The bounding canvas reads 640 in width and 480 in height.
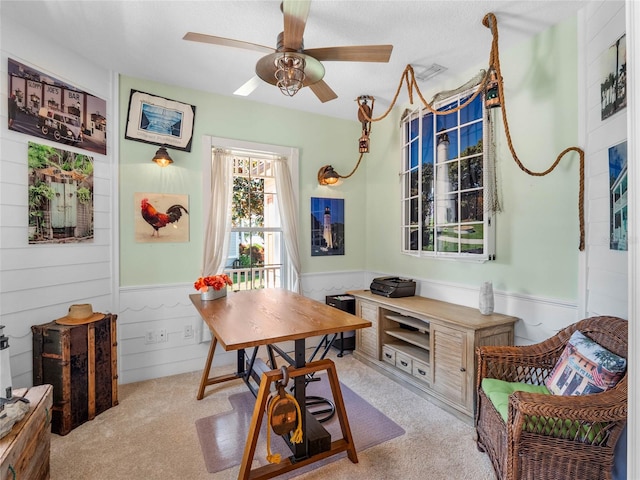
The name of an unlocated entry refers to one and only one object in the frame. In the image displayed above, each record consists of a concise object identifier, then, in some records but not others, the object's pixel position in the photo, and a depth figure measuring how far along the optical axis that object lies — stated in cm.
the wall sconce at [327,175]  413
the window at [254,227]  383
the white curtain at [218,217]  354
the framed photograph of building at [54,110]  241
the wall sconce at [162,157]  320
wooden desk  178
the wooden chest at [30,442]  141
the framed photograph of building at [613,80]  189
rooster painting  327
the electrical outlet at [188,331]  348
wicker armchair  151
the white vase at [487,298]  274
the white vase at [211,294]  271
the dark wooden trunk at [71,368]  236
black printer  349
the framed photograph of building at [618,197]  189
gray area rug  210
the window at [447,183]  294
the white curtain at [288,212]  394
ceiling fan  185
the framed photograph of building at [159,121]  321
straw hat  250
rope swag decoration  228
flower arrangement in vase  269
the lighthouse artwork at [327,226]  423
